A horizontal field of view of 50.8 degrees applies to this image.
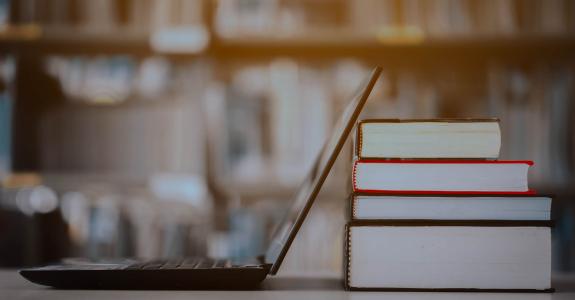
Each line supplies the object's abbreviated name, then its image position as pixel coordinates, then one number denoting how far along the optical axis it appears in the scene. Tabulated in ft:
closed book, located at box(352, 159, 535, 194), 2.35
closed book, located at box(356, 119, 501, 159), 2.39
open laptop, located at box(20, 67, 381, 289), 2.28
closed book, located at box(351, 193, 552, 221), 2.31
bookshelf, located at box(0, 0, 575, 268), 5.66
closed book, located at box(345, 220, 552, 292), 2.29
